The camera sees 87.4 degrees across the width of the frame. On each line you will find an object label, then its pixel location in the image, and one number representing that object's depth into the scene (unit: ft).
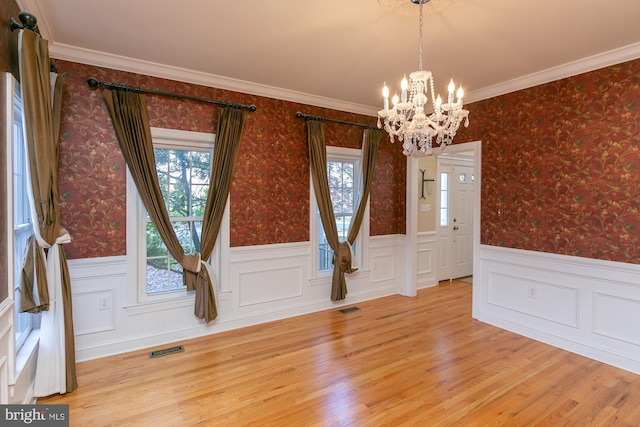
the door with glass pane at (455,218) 19.32
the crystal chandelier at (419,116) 6.40
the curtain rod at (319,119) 13.26
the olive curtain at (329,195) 13.51
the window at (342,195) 14.65
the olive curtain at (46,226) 6.86
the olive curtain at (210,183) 10.03
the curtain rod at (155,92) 9.71
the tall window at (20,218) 7.50
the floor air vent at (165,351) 10.09
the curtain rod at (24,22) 6.60
